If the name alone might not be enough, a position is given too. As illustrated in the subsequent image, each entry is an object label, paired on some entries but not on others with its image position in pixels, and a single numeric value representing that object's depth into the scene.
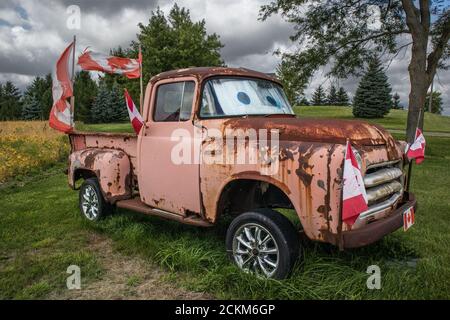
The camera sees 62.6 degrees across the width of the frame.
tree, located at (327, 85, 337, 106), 77.38
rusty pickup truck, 3.07
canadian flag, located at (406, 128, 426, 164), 4.18
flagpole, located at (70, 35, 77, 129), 6.26
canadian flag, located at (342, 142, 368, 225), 2.78
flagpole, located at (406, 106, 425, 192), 4.16
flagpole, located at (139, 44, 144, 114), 4.92
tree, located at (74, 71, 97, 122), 61.39
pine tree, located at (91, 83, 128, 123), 54.09
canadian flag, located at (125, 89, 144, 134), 4.21
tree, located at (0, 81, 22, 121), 76.69
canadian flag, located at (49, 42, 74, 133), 6.14
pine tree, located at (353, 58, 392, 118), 45.03
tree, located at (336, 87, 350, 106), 76.12
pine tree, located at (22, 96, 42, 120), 69.81
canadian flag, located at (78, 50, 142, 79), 6.82
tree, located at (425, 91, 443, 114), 83.88
